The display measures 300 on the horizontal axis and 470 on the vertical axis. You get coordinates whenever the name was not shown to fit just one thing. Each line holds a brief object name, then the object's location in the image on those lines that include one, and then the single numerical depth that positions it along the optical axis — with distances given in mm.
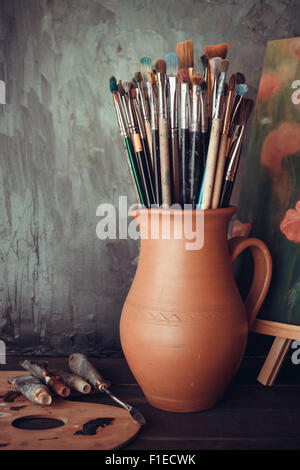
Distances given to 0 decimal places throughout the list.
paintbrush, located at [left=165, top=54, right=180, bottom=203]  615
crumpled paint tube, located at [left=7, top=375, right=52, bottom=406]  615
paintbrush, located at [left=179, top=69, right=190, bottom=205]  607
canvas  685
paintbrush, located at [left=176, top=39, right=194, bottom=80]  620
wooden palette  525
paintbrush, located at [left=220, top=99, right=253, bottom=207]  625
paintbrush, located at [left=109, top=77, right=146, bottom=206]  633
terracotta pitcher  583
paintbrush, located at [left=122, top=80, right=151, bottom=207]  627
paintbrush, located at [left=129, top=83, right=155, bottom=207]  627
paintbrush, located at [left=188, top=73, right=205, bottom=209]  600
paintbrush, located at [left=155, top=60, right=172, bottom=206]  607
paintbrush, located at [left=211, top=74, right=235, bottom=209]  611
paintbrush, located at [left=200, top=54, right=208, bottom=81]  641
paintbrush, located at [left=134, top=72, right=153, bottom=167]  624
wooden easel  687
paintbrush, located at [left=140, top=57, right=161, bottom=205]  615
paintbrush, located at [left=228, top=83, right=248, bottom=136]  621
